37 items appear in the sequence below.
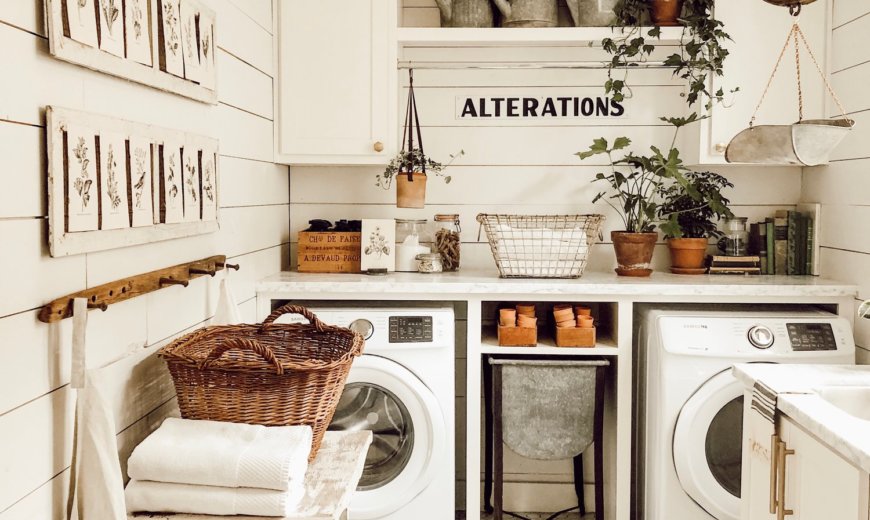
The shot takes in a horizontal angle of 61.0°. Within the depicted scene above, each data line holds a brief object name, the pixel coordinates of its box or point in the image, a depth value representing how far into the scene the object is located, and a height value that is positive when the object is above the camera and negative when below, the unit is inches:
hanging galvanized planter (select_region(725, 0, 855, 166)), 71.4 +7.5
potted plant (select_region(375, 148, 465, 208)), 111.8 +6.3
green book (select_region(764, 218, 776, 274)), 116.9 -5.2
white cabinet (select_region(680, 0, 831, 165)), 109.3 +22.2
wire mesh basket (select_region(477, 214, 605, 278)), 107.8 -3.9
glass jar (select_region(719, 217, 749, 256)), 116.3 -3.1
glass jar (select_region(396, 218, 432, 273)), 116.6 -4.2
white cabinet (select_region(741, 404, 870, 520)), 58.2 -22.9
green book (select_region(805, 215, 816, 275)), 114.0 -3.7
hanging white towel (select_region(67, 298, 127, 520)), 50.9 -16.4
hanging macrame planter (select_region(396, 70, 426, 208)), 111.7 +5.9
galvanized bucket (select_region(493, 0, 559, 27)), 115.0 +32.0
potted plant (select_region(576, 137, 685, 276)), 110.3 +1.7
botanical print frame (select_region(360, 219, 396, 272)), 114.2 -4.1
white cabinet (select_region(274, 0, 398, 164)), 112.1 +21.0
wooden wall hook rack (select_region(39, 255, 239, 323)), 53.3 -5.9
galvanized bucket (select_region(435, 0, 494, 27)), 117.1 +32.7
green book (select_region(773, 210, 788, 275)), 116.3 -4.5
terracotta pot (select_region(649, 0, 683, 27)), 112.1 +31.4
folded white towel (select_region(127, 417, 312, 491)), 55.9 -18.5
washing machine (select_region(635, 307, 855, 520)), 98.3 -22.7
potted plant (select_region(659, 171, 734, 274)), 112.7 -0.4
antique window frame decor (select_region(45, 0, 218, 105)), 54.1 +14.7
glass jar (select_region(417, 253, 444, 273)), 114.0 -7.0
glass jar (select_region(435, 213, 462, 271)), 117.1 -3.7
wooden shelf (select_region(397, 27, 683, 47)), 112.8 +27.9
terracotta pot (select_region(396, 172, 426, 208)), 111.7 +4.2
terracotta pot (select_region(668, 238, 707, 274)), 114.8 -5.7
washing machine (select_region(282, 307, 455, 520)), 99.4 -26.3
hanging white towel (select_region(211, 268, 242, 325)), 80.8 -9.9
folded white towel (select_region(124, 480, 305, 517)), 55.9 -21.5
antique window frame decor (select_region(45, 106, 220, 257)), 53.9 +3.2
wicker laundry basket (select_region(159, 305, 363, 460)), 62.1 -14.5
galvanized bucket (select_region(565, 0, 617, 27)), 113.9 +31.7
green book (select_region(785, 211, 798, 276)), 115.3 -4.2
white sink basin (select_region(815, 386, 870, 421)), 72.7 -17.7
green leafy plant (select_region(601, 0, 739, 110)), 107.6 +25.7
